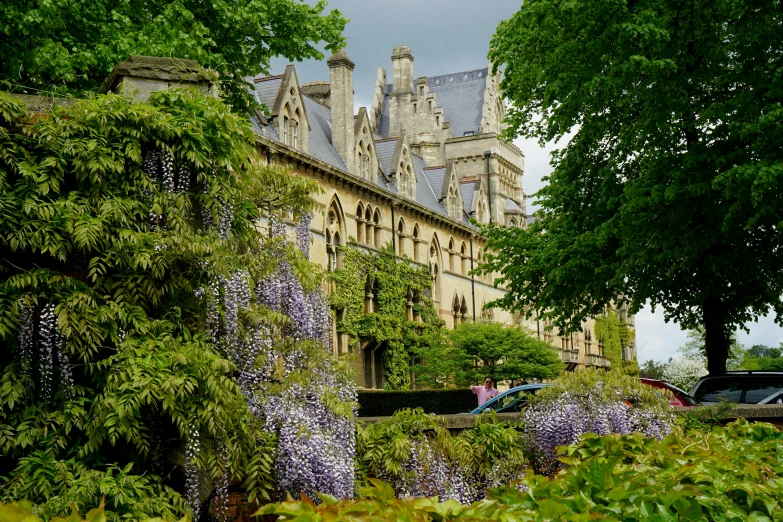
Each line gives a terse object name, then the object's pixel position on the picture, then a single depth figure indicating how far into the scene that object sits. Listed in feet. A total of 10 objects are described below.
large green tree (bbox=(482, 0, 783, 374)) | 57.26
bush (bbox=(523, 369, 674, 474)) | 34.68
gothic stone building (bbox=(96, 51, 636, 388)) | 118.01
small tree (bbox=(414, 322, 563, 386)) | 135.33
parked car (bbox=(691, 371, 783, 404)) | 57.88
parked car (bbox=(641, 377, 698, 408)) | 54.70
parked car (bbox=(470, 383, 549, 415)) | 59.52
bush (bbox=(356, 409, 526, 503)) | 28.76
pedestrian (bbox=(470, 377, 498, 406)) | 71.77
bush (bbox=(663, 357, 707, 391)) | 229.04
